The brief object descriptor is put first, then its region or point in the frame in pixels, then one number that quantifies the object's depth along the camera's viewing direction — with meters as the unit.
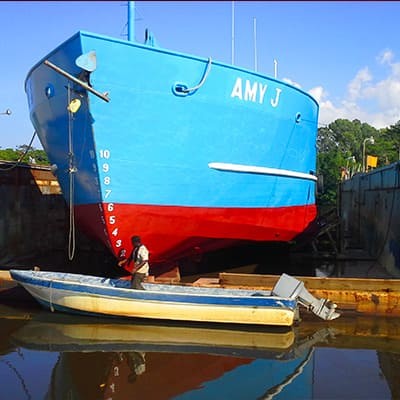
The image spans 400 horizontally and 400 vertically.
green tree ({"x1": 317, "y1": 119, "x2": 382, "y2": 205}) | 43.46
